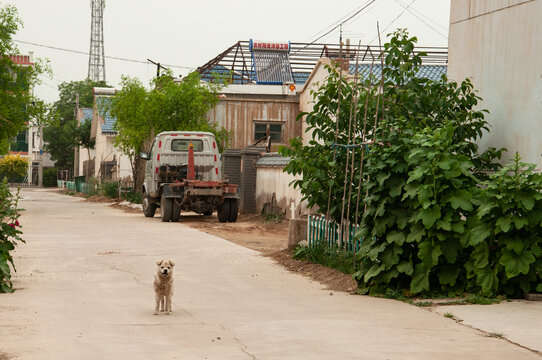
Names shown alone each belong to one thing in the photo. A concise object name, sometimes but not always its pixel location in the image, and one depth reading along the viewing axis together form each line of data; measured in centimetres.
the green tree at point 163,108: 3200
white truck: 2383
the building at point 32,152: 7869
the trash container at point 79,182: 5769
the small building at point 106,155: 4644
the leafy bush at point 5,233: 977
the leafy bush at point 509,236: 880
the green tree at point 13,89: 2991
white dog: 821
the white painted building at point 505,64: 1066
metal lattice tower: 8599
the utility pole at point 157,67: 3897
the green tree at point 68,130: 6194
